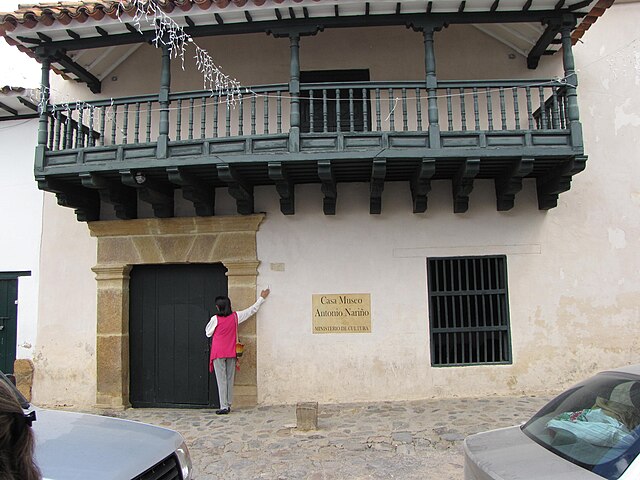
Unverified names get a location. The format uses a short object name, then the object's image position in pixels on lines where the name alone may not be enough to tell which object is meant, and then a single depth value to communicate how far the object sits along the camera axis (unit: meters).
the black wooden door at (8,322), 7.52
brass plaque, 6.85
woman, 6.46
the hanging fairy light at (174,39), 5.92
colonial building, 6.12
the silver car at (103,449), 2.31
